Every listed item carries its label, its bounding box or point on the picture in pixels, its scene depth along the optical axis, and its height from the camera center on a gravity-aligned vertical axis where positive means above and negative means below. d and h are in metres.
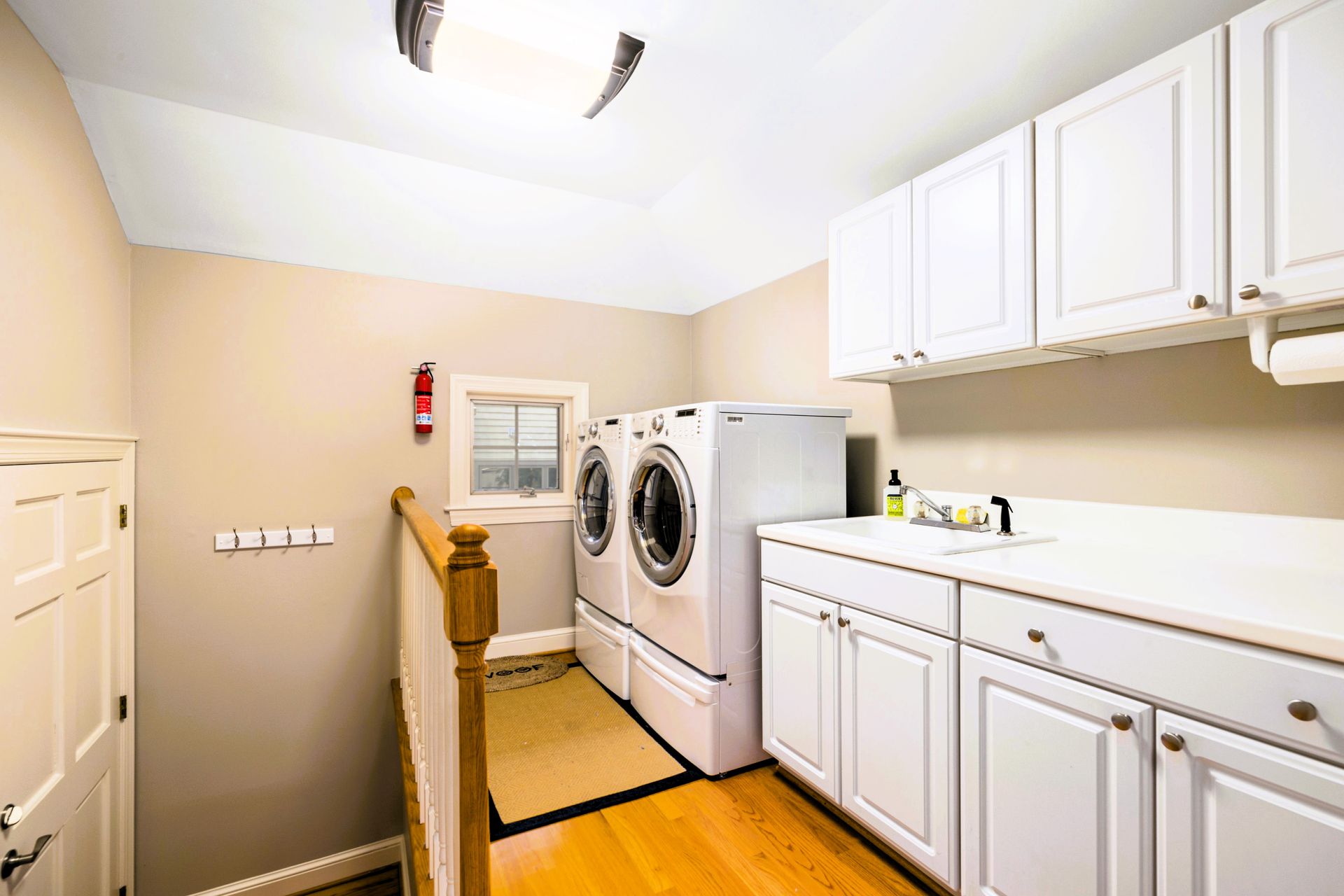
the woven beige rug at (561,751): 2.03 -1.21
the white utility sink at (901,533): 1.91 -0.30
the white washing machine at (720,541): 2.10 -0.35
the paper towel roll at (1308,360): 1.09 +0.17
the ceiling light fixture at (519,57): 1.71 +1.25
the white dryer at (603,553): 2.73 -0.53
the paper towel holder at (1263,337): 1.23 +0.24
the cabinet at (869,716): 1.44 -0.78
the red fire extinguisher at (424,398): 2.95 +0.27
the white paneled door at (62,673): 1.58 -0.72
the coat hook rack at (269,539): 2.61 -0.42
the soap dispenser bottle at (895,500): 2.28 -0.21
